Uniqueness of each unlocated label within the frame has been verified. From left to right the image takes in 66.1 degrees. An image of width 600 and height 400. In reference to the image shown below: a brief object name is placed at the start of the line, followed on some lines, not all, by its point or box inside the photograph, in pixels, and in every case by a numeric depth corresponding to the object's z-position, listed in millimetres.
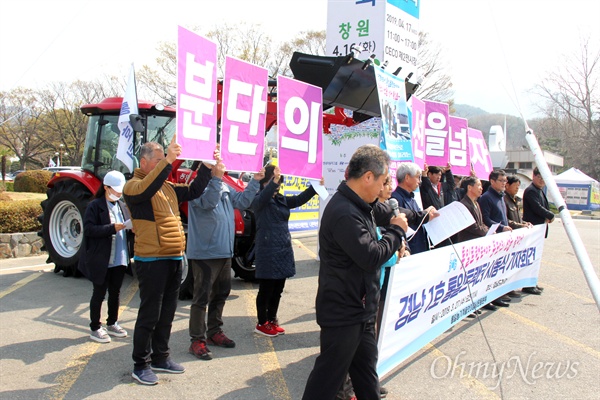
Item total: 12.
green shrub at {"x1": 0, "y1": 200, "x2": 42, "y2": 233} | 9133
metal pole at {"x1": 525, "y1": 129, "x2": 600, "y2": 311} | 2848
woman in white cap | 4461
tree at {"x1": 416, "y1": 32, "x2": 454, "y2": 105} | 24891
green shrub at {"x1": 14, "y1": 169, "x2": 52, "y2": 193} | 20828
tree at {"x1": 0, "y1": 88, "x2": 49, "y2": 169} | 35938
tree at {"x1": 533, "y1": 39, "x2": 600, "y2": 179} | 38750
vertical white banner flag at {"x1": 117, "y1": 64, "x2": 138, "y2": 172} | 4938
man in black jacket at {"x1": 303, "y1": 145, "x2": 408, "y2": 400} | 2488
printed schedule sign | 7773
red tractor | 6167
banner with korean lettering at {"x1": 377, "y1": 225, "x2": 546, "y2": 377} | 3484
